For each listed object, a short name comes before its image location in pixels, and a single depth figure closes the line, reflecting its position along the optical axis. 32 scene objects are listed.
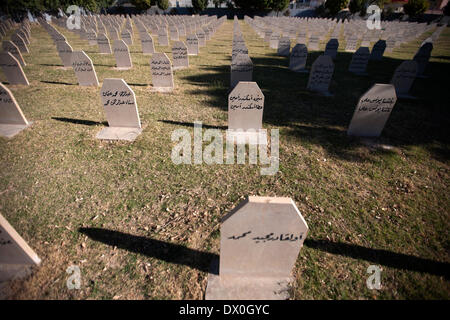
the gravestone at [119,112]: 4.51
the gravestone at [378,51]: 12.11
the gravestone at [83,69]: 6.67
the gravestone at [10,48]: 8.60
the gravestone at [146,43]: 12.13
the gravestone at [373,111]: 4.45
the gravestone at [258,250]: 1.81
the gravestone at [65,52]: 8.71
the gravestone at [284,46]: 12.15
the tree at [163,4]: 45.45
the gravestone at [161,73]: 6.82
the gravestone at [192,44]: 12.24
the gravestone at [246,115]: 4.48
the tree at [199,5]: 46.16
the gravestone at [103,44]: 11.49
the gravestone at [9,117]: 4.56
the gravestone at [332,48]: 12.20
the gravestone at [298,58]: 9.51
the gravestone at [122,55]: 8.96
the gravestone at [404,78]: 6.76
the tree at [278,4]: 43.62
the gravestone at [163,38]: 14.73
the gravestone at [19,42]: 11.64
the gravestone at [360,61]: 9.51
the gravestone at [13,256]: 2.08
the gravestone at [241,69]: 6.83
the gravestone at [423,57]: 8.94
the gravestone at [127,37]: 13.85
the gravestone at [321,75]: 6.91
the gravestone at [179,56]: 9.18
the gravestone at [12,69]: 6.70
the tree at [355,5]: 41.42
